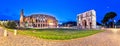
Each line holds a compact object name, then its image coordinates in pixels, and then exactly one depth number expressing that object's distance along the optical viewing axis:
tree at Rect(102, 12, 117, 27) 44.22
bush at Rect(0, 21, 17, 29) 23.39
